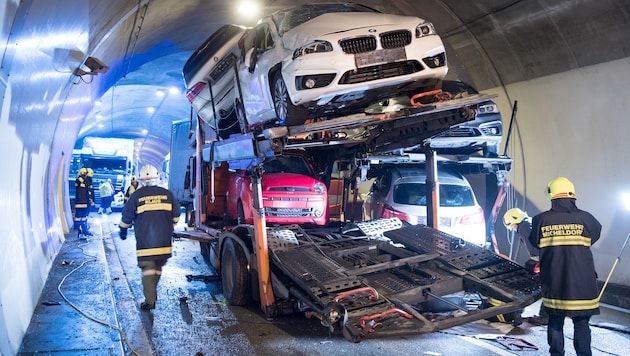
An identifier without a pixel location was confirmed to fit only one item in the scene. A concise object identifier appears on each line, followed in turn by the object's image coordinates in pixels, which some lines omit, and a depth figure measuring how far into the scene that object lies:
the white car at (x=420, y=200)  8.59
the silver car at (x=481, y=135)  7.32
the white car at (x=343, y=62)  5.07
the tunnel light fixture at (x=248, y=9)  10.24
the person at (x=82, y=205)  12.96
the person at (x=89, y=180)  13.96
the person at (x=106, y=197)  21.59
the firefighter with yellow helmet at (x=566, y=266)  4.30
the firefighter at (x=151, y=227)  6.18
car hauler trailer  4.59
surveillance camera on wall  7.33
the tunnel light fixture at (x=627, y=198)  6.33
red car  7.59
